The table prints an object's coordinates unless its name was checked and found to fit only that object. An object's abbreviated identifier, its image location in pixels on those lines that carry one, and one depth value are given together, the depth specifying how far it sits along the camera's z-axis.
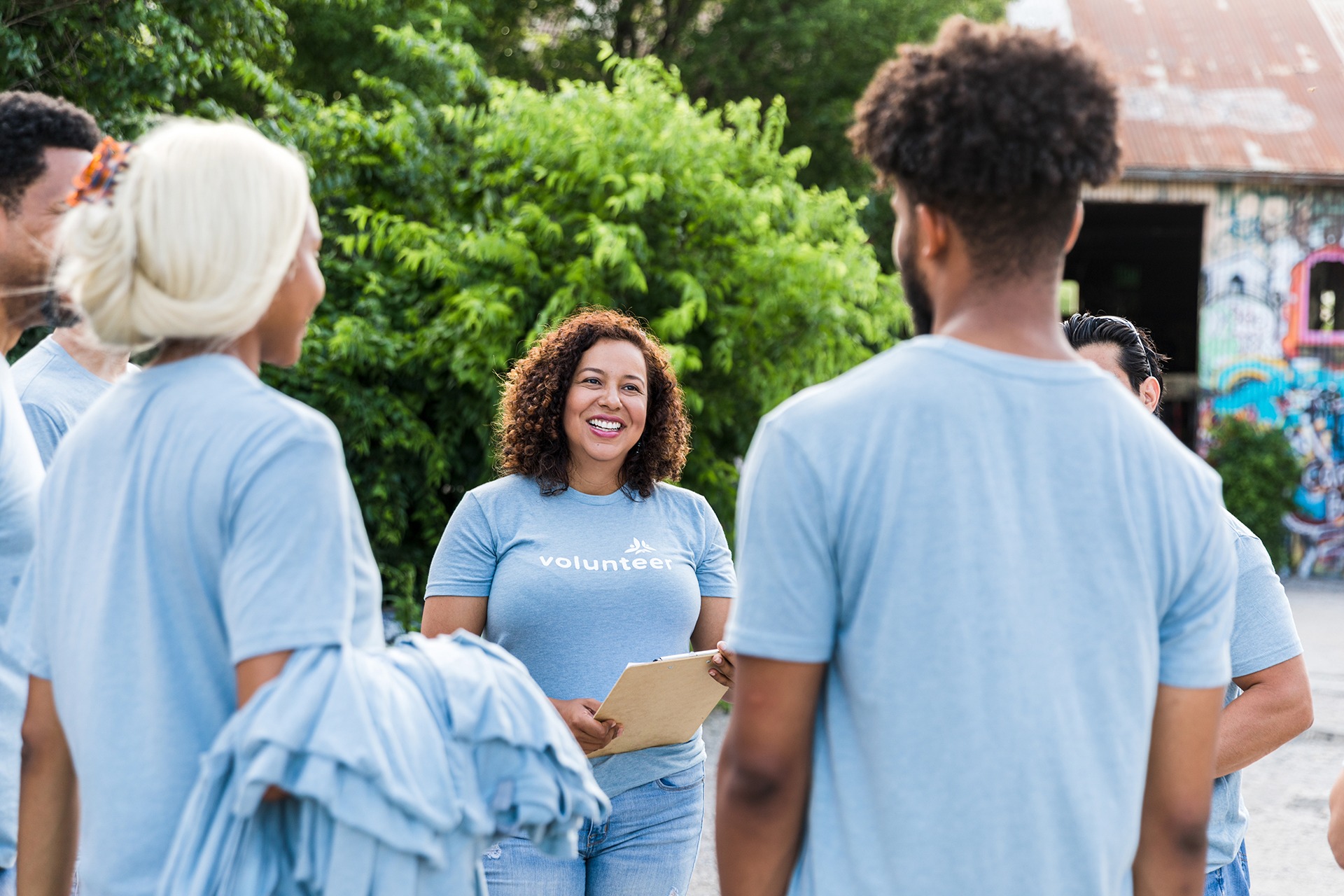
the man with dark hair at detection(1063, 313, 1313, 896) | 2.32
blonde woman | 1.42
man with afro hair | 1.46
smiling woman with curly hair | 2.78
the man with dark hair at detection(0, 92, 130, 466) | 2.14
